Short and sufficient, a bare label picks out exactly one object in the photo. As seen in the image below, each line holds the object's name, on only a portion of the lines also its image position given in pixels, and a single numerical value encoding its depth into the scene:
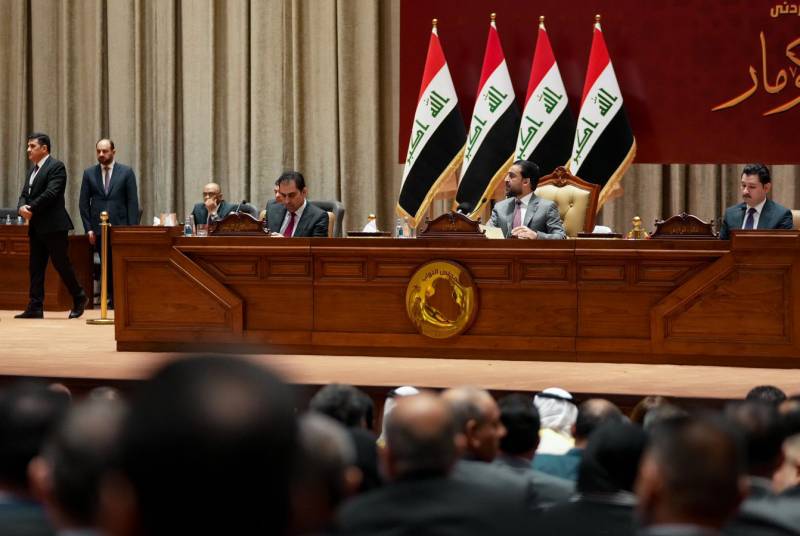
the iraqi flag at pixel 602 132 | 18.61
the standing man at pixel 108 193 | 20.48
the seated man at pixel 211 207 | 20.05
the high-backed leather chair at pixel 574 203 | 15.62
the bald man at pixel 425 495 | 3.77
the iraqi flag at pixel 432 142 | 19.00
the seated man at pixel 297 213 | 15.02
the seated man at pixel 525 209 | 14.48
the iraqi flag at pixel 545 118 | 18.87
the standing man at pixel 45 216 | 18.31
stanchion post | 17.81
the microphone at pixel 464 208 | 17.91
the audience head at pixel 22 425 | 3.96
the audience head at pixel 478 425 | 5.72
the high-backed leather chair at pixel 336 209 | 18.81
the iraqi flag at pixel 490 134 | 18.86
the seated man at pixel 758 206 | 14.18
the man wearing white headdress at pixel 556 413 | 7.76
